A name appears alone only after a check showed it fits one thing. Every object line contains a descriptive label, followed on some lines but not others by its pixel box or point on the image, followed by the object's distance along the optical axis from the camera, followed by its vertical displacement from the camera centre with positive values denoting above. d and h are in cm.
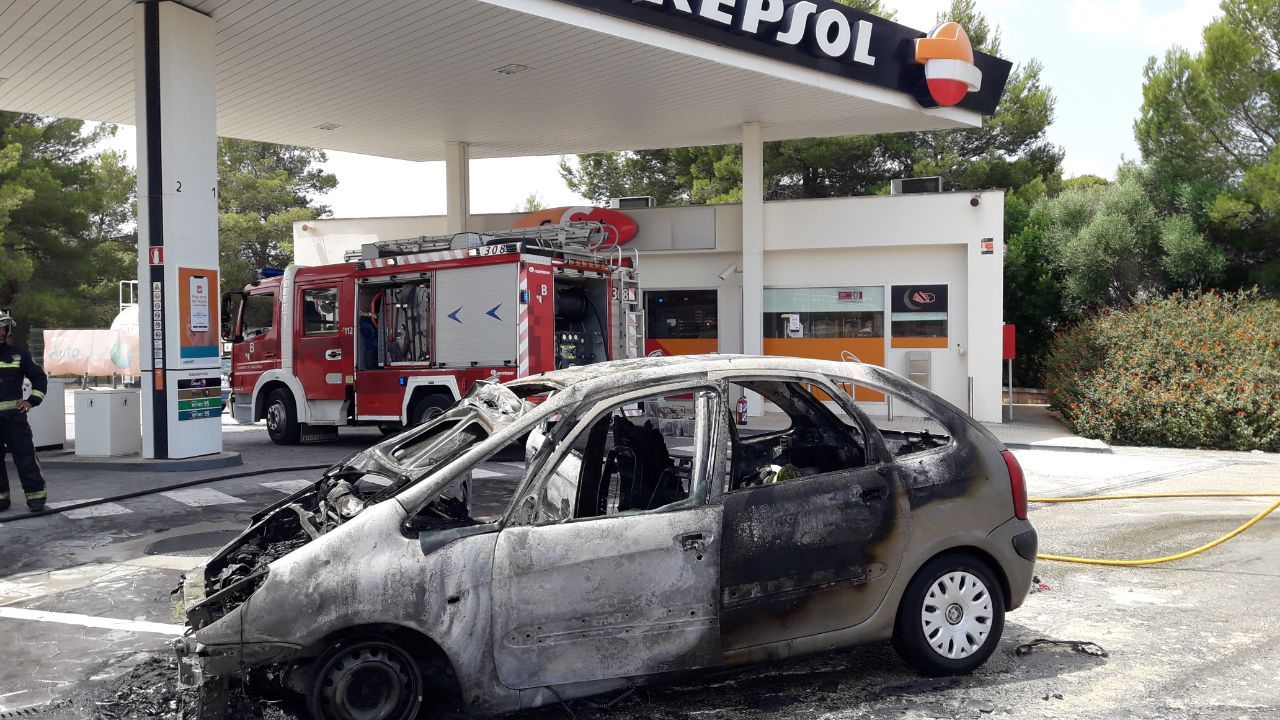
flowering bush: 1405 -54
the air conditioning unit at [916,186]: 1800 +290
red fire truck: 1241 +32
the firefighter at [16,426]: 886 -68
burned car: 389 -87
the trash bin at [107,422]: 1191 -87
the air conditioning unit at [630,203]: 1964 +285
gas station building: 1148 +400
